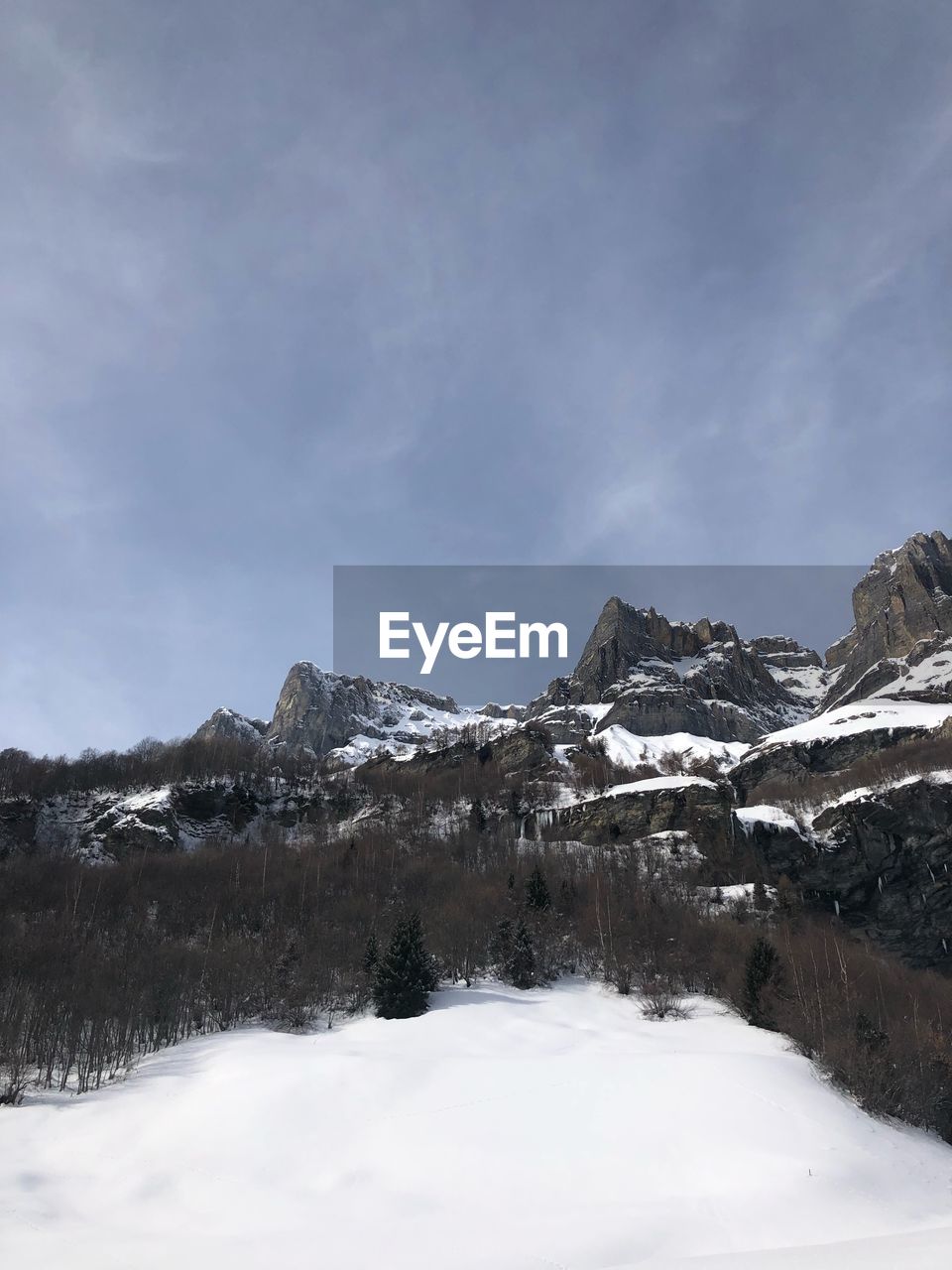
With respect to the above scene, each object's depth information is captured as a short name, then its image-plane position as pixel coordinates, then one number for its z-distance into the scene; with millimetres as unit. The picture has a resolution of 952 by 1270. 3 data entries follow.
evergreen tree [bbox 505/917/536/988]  42594
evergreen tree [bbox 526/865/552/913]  52641
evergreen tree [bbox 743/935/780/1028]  35438
